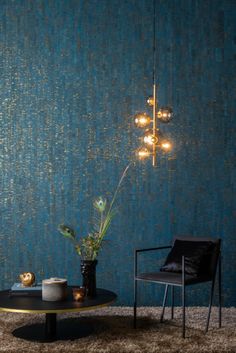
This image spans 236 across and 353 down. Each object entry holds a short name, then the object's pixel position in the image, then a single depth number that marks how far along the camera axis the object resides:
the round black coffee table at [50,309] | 4.13
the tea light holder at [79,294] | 4.35
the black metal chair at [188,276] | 4.53
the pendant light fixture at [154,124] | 5.26
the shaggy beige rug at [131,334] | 4.14
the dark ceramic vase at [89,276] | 4.59
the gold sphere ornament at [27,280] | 4.66
